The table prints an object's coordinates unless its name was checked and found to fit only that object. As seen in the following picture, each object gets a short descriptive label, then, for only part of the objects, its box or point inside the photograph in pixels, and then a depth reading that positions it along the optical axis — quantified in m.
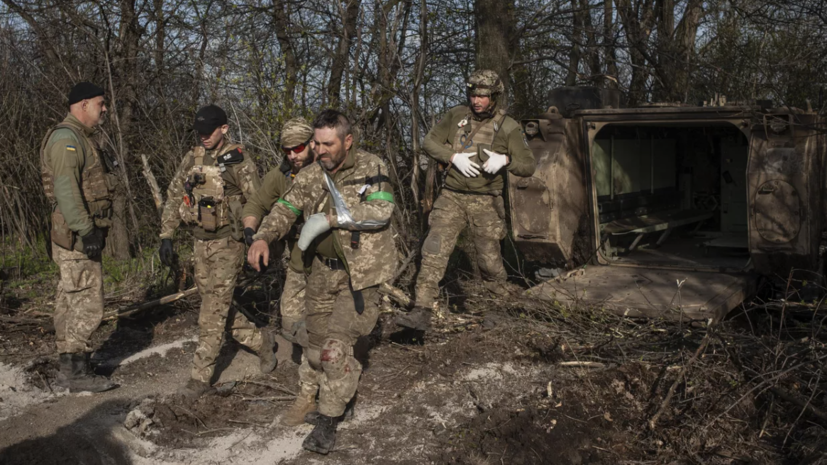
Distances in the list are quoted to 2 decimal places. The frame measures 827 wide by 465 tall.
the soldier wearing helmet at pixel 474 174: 5.71
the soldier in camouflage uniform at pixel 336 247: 4.03
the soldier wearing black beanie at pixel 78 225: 5.06
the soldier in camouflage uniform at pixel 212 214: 5.09
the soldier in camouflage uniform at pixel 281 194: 4.52
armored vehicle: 5.36
